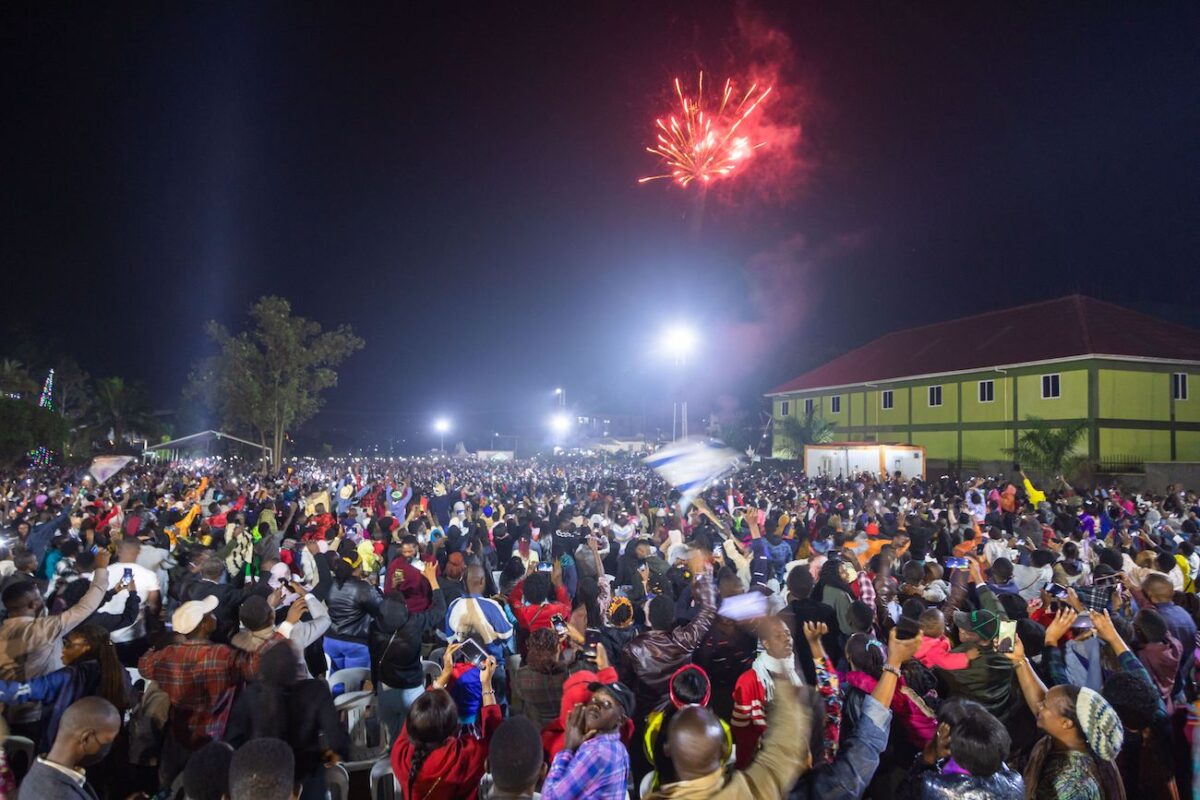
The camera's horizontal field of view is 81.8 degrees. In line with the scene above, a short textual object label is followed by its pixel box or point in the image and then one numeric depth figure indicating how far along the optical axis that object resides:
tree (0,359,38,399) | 42.09
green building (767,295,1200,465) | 27.08
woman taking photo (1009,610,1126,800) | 2.89
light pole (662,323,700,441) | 24.05
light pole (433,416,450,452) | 96.69
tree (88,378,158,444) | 56.38
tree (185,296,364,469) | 42.41
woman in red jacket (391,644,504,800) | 3.09
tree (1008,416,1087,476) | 26.22
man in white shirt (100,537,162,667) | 5.73
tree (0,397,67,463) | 31.45
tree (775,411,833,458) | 38.38
